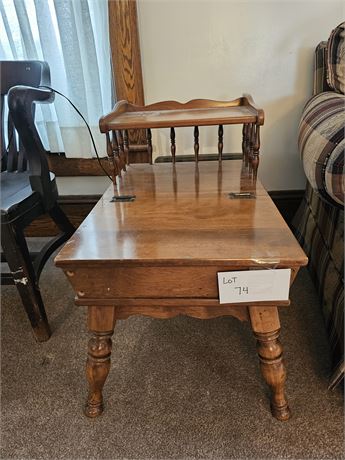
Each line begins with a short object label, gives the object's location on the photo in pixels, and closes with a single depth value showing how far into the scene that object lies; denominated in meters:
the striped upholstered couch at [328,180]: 0.68
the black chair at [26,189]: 0.79
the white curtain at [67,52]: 1.10
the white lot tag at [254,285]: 0.53
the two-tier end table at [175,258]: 0.54
